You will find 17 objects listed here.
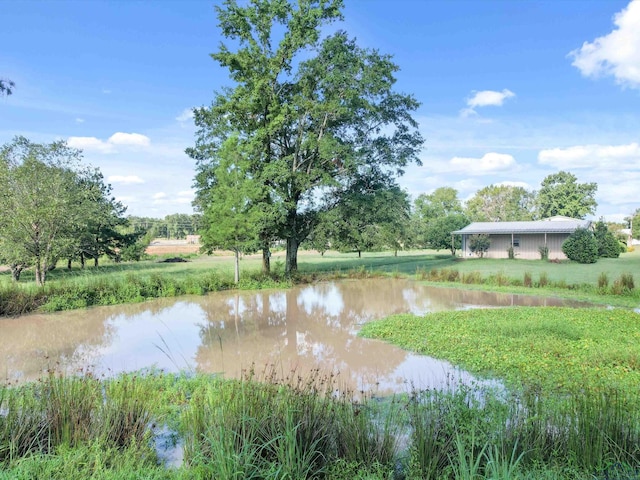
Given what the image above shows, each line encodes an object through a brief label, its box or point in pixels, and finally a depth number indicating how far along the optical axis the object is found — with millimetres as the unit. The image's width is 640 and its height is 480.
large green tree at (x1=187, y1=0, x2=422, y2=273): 18531
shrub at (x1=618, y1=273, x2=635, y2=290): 14562
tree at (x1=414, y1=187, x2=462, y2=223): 59719
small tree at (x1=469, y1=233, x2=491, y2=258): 33375
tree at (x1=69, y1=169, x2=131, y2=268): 24203
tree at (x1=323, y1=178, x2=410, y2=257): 20297
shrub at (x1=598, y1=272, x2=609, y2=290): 15053
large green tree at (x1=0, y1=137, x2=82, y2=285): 15548
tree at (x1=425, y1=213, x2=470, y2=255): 45125
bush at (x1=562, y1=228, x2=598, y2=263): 27469
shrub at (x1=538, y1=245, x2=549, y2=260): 30791
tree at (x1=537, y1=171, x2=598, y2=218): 52438
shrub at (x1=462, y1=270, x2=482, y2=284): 18812
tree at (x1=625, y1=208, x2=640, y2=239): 64781
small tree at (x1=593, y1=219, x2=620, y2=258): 31841
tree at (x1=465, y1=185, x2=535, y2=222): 60812
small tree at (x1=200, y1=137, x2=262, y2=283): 17984
